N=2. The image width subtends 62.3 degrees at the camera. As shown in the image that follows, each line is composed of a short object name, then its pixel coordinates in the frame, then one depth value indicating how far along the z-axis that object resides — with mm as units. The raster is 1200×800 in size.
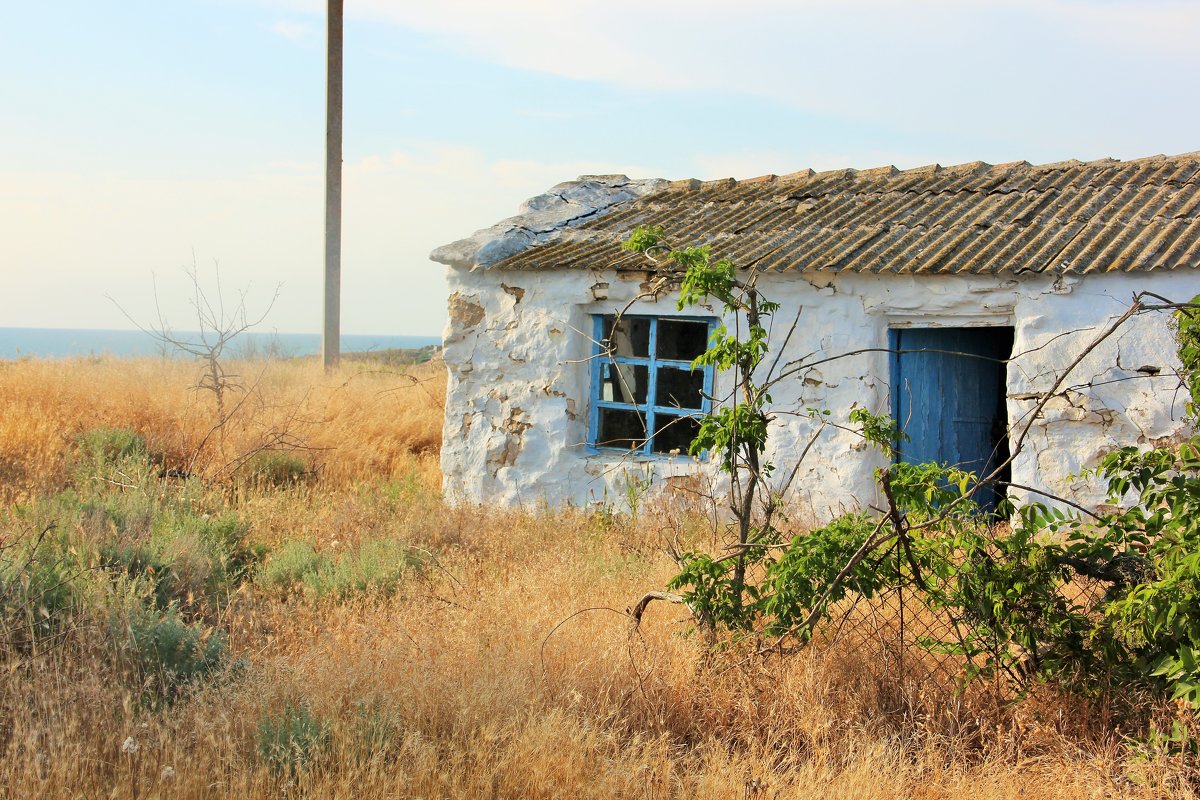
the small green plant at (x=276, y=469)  9094
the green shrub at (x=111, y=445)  9148
